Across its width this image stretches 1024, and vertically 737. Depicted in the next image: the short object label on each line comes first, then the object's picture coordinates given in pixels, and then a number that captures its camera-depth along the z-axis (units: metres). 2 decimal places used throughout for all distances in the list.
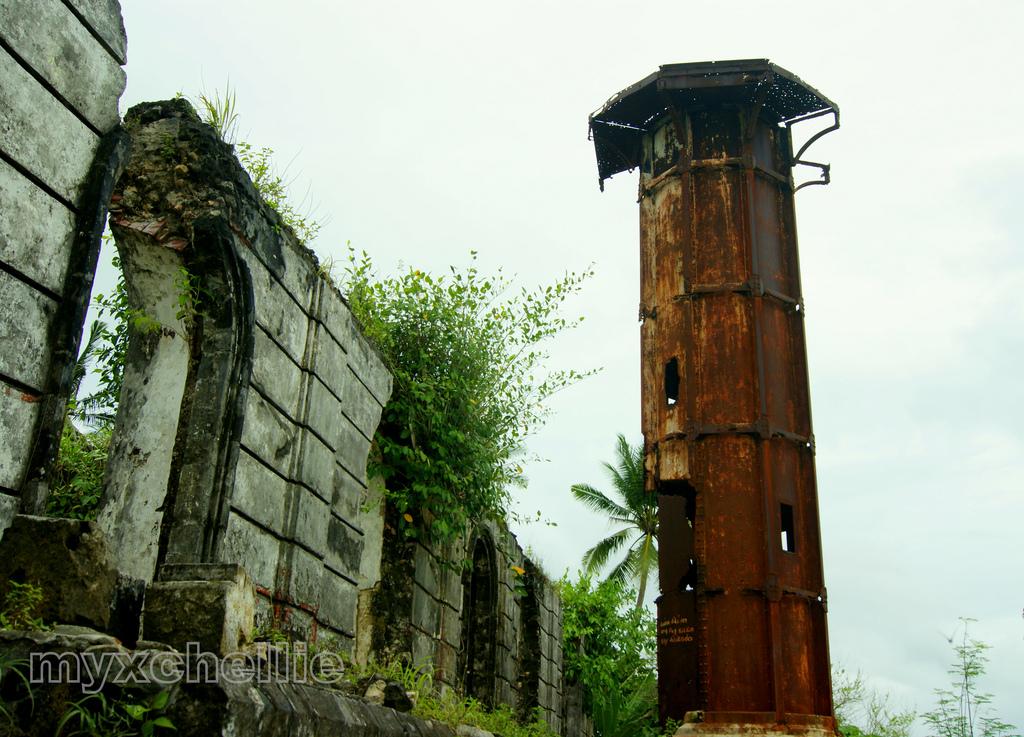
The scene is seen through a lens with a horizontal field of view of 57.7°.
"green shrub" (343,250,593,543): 8.02
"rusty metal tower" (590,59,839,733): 8.73
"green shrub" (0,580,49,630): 2.89
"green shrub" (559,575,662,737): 17.73
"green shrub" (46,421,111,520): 6.14
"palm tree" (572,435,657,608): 25.91
